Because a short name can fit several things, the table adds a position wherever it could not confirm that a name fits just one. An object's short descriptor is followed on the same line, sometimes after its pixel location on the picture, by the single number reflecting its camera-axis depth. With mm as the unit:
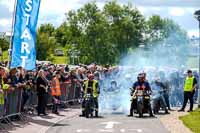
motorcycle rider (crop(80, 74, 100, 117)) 25953
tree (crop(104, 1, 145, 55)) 73875
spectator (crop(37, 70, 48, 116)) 24812
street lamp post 29891
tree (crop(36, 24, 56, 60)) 86625
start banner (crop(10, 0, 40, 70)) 21906
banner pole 22016
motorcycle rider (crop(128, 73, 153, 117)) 26327
